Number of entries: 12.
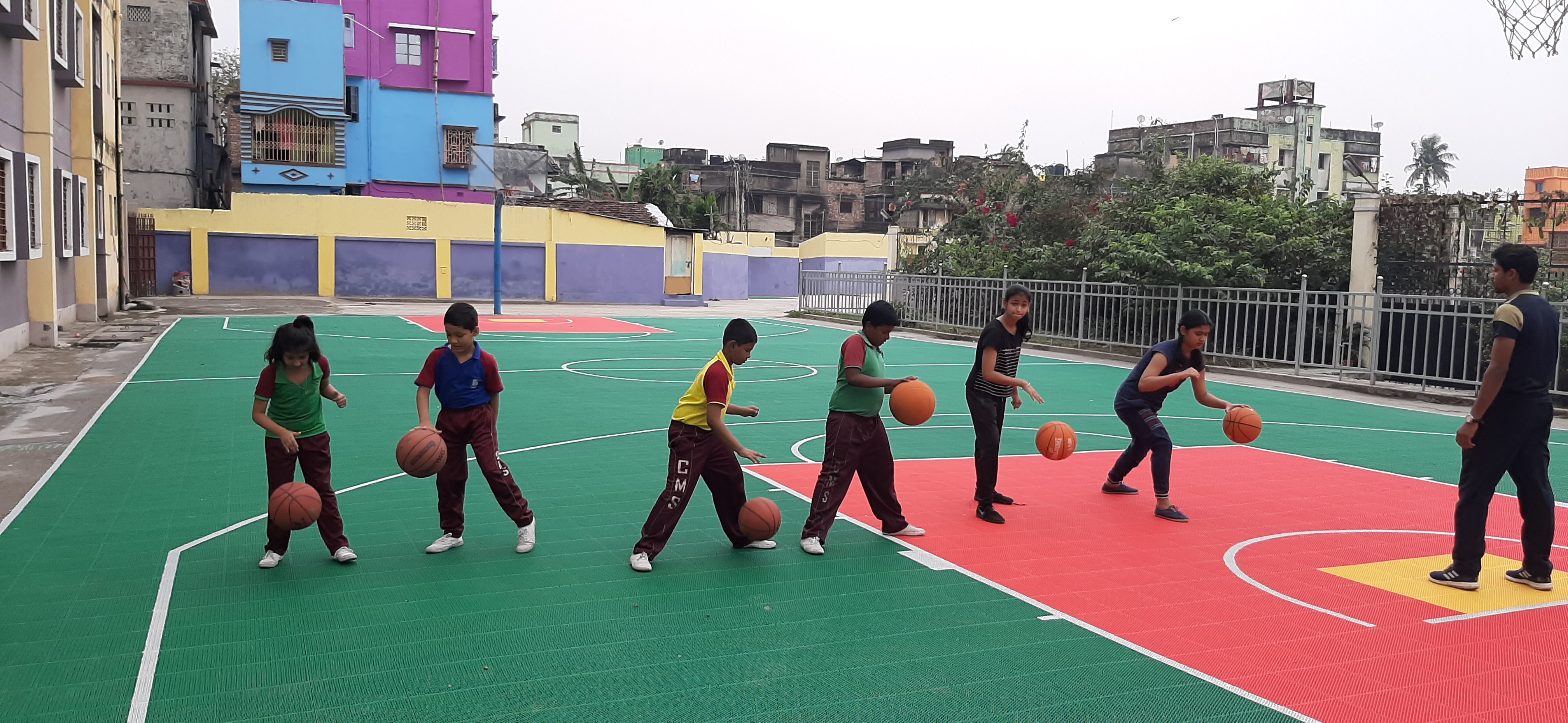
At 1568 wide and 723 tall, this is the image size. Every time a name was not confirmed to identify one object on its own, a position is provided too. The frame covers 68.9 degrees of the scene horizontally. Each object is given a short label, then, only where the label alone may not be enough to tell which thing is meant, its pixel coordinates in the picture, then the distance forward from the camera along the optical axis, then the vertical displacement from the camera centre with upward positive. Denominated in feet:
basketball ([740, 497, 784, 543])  22.12 -4.75
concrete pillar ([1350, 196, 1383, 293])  63.72 +2.47
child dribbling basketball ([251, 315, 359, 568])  19.94 -2.73
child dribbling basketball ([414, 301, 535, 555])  21.30 -2.53
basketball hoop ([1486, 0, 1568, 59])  48.85 +11.61
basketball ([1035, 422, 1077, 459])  27.07 -3.80
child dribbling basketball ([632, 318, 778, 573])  20.33 -3.08
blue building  139.64 +21.52
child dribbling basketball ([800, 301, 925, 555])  22.47 -2.81
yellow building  53.26 +5.10
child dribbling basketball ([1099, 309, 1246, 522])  26.11 -2.43
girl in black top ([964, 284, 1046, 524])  25.61 -2.34
